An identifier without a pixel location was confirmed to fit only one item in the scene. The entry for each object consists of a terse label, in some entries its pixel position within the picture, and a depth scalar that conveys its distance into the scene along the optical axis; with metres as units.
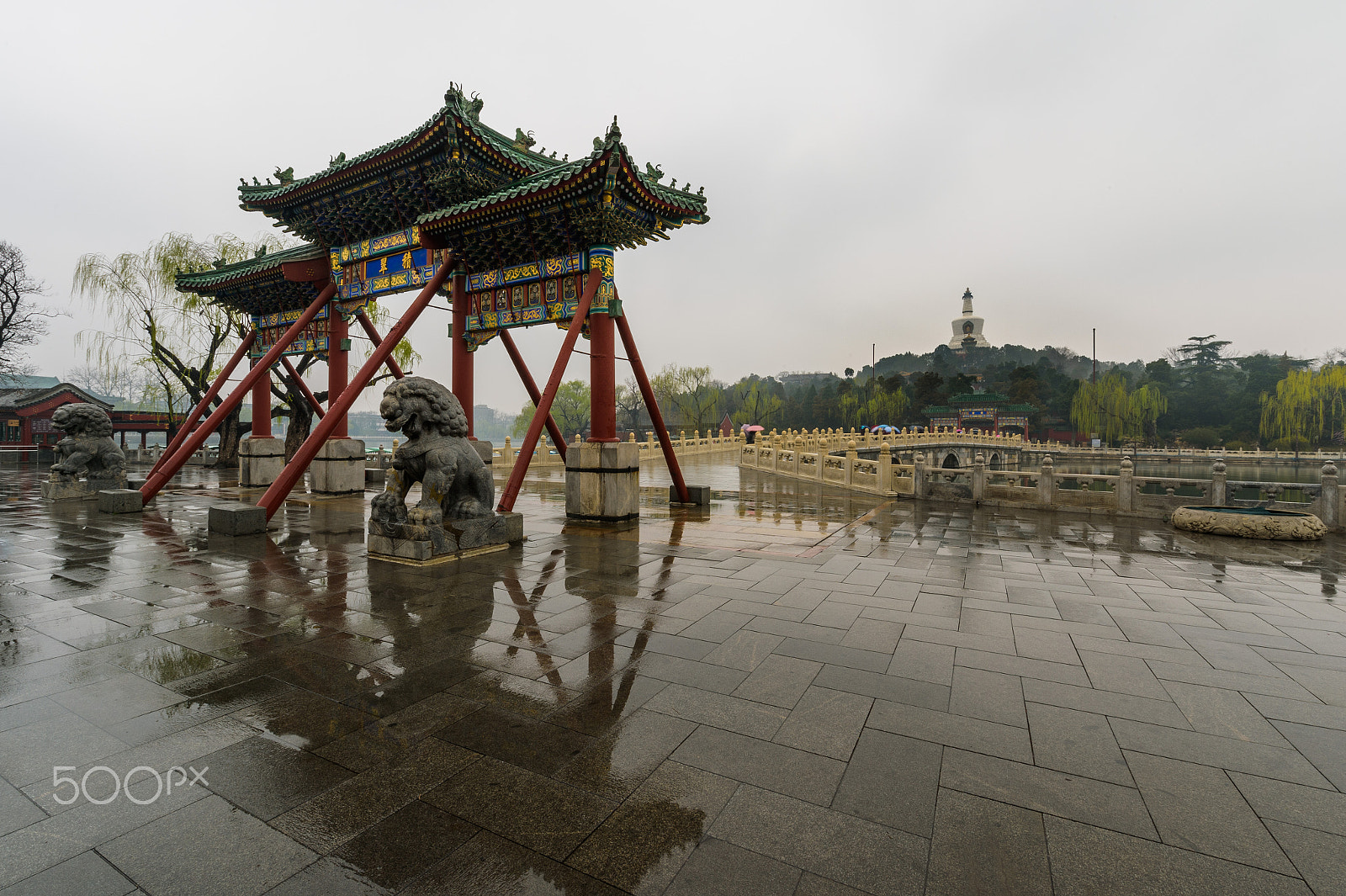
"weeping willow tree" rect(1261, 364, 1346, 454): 40.62
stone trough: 7.76
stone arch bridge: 40.34
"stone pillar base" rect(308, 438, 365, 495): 11.88
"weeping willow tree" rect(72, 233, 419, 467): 18.45
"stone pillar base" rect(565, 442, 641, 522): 8.83
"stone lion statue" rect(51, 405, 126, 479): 10.70
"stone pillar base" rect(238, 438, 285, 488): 13.28
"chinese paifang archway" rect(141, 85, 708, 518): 8.39
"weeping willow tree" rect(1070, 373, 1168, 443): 48.44
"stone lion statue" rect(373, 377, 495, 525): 6.09
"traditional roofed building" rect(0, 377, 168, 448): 23.53
